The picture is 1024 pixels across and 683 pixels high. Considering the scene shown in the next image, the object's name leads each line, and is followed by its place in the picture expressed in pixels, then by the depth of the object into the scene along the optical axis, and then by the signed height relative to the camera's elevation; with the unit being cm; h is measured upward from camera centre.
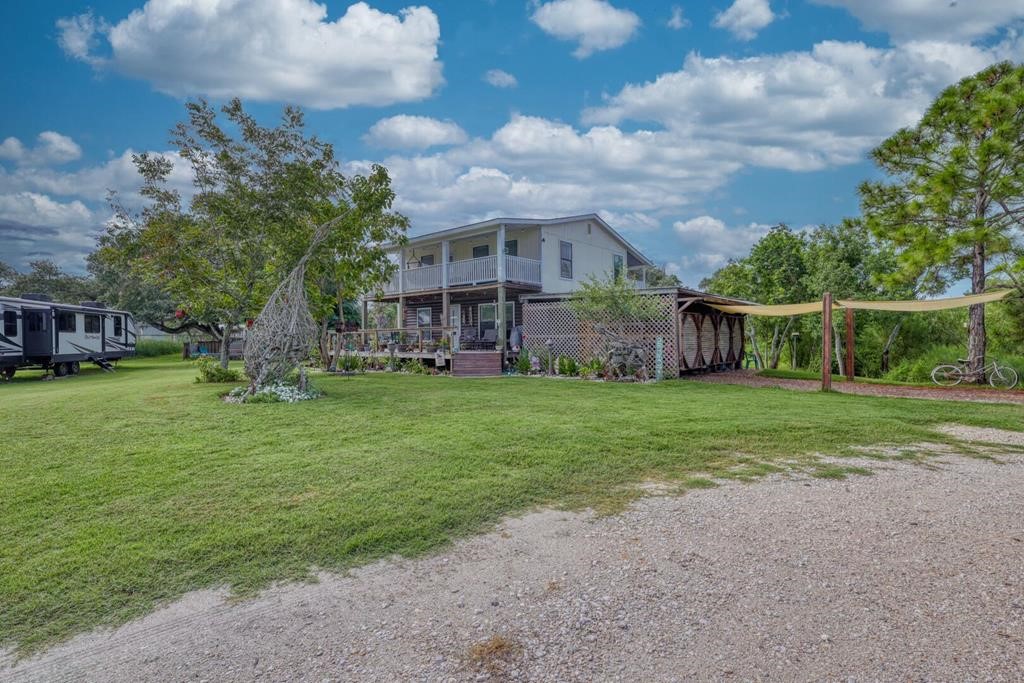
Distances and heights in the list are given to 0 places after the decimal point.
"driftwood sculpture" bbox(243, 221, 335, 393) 1036 +3
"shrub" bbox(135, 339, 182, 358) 3235 -49
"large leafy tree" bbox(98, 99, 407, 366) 1389 +336
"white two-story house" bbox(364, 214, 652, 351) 1808 +256
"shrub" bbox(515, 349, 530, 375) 1615 -81
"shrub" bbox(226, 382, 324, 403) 978 -106
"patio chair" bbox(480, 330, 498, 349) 1816 -7
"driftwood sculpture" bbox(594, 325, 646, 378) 1399 -56
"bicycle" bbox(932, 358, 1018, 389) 1241 -98
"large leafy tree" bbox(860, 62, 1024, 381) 1217 +365
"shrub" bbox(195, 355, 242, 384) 1342 -87
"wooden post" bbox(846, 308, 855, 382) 1269 -24
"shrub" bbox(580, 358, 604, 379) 1441 -88
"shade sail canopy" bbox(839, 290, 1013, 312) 1115 +66
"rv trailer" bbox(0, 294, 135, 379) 1695 +21
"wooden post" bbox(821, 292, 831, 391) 1138 -15
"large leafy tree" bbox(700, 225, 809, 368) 1933 +216
